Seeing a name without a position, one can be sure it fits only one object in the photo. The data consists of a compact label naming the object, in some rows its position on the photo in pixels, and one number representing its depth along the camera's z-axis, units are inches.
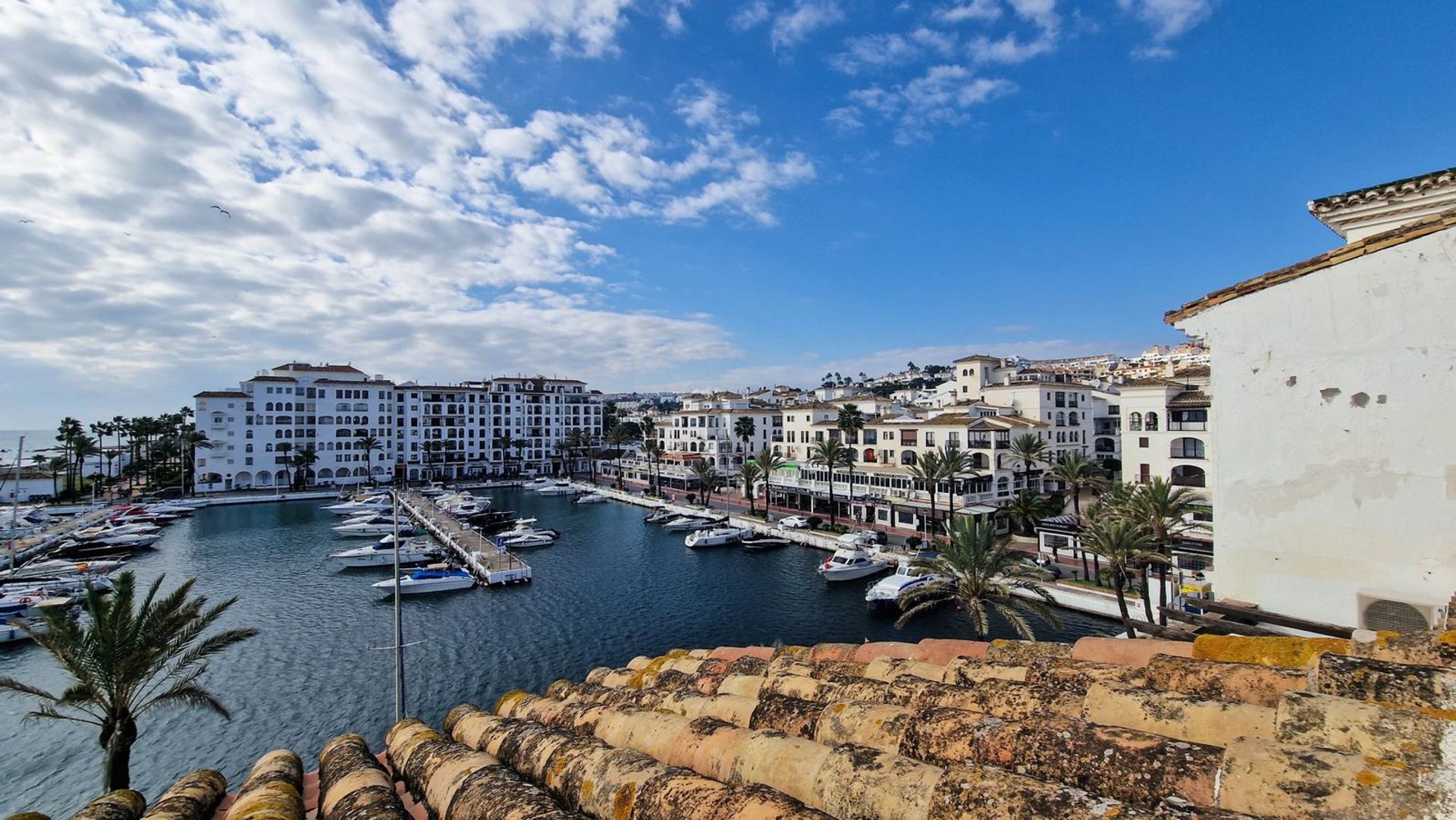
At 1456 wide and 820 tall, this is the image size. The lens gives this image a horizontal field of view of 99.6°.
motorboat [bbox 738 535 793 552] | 2092.8
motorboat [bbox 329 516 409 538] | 2438.5
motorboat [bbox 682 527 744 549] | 2136.4
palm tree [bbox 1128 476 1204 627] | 1132.5
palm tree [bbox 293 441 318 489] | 3676.9
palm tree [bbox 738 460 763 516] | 2566.4
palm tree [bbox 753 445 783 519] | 2475.4
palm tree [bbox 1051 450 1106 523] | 1678.2
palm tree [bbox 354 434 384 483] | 3880.4
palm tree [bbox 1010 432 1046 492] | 1951.3
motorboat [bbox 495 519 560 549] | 2239.2
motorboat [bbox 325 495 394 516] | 2940.5
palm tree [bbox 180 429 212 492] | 3462.1
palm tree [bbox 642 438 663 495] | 3404.0
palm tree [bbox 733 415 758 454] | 3193.9
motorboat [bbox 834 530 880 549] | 1859.0
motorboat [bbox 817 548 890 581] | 1676.9
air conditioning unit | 269.7
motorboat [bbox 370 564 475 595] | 1667.1
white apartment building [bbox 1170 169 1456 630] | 268.2
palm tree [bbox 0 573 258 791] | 575.5
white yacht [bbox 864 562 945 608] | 1437.0
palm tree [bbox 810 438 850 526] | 2185.0
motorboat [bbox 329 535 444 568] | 1955.0
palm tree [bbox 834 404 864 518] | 2357.4
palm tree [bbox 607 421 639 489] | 4306.1
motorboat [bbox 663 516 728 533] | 2464.9
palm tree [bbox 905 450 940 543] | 1825.8
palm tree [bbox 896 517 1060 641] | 1033.5
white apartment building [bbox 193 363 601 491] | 3671.3
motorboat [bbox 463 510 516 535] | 2657.5
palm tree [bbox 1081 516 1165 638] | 1028.5
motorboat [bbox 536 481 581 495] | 3727.9
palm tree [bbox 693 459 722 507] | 2864.2
